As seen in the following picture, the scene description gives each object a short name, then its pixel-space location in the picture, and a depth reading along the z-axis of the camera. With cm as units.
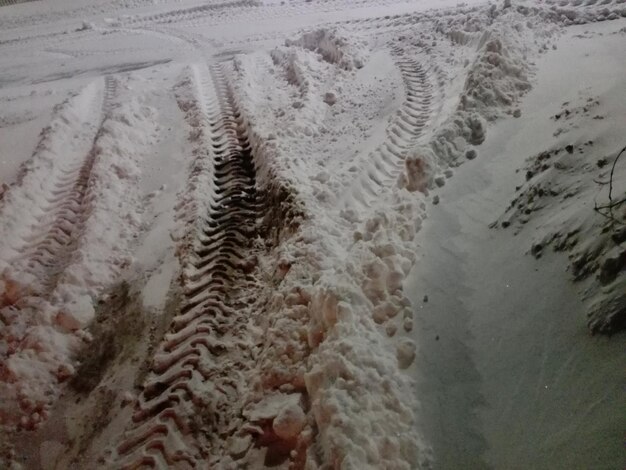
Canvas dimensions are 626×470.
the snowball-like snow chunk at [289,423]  224
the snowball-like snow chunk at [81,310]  334
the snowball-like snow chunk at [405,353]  235
